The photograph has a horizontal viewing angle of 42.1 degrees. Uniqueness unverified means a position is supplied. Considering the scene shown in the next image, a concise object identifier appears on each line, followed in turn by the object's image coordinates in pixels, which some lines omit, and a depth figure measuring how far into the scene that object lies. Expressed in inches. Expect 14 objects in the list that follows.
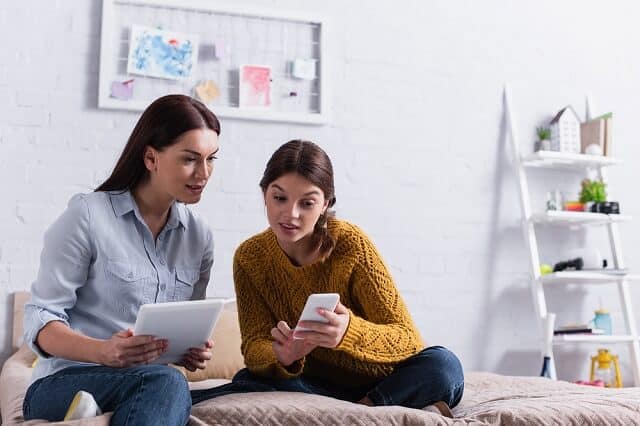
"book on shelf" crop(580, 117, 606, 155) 135.5
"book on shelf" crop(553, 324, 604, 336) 128.6
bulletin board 118.6
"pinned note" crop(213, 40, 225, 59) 122.3
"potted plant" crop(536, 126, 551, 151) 136.4
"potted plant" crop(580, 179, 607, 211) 135.0
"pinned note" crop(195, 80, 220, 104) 121.0
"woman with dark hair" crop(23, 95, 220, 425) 56.1
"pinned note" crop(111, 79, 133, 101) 117.5
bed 56.6
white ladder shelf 128.9
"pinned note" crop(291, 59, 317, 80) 126.1
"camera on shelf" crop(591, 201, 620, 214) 133.9
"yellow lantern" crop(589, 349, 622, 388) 131.7
